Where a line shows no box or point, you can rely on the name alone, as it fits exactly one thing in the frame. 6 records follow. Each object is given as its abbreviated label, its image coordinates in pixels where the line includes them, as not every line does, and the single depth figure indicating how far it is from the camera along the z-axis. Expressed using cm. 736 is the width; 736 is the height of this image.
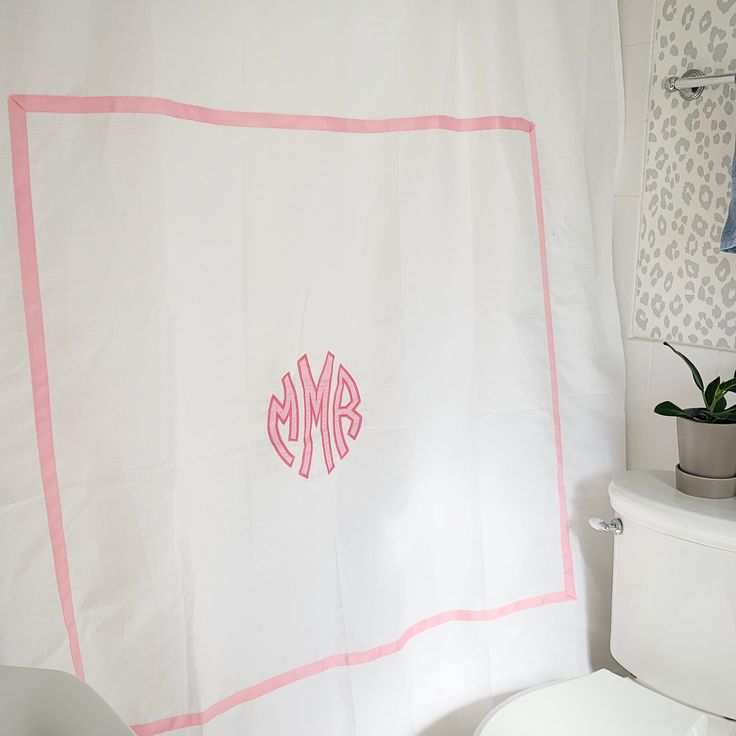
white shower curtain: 110
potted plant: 136
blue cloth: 137
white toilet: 133
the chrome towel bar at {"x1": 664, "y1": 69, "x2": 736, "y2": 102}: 142
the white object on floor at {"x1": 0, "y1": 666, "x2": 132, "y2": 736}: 74
